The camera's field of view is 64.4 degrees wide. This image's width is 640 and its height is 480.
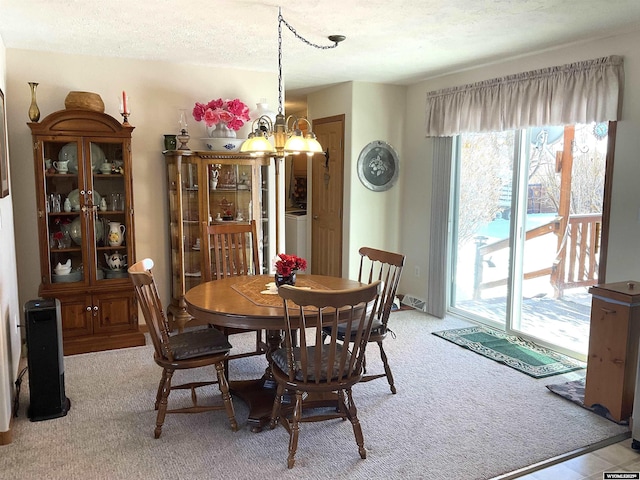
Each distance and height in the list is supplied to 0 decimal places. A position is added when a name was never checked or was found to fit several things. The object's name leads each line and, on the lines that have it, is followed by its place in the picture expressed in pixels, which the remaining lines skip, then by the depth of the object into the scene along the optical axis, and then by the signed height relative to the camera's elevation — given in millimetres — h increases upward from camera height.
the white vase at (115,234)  4223 -363
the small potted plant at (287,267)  3057 -458
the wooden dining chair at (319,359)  2324 -862
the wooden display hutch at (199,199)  4445 -75
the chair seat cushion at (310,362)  2510 -894
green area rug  3801 -1296
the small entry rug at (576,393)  3047 -1311
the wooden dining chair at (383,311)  3172 -773
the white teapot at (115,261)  4242 -590
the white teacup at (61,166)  3998 +189
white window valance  3541 +750
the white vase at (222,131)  4547 +534
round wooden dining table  2637 -633
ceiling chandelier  2887 +279
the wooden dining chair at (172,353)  2706 -893
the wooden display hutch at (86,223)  3939 -266
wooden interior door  5641 -88
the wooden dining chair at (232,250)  3816 -458
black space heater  2934 -992
